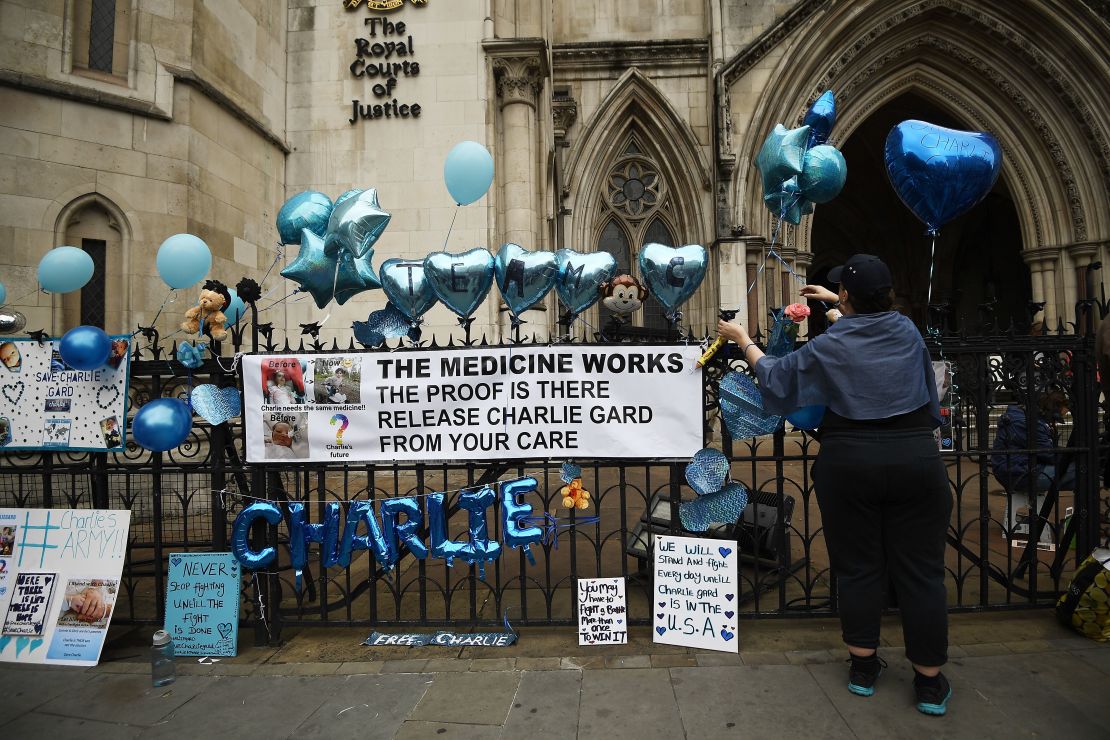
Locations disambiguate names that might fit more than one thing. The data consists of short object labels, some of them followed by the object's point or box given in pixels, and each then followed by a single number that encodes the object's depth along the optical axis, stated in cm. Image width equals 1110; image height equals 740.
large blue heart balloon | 342
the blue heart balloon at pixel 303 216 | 390
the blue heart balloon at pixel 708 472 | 356
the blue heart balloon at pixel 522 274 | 364
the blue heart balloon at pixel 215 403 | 367
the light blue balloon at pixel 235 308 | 441
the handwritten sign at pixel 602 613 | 359
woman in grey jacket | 275
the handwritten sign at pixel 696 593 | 347
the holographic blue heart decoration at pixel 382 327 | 395
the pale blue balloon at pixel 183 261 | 376
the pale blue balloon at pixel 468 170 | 375
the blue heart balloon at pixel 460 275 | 366
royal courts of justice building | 678
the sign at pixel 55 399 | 388
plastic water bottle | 328
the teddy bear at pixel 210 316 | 364
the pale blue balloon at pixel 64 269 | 410
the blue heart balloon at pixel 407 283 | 375
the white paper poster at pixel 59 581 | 357
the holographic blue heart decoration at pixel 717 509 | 357
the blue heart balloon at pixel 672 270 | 359
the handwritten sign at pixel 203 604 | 360
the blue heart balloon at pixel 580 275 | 363
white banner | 365
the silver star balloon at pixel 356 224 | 365
